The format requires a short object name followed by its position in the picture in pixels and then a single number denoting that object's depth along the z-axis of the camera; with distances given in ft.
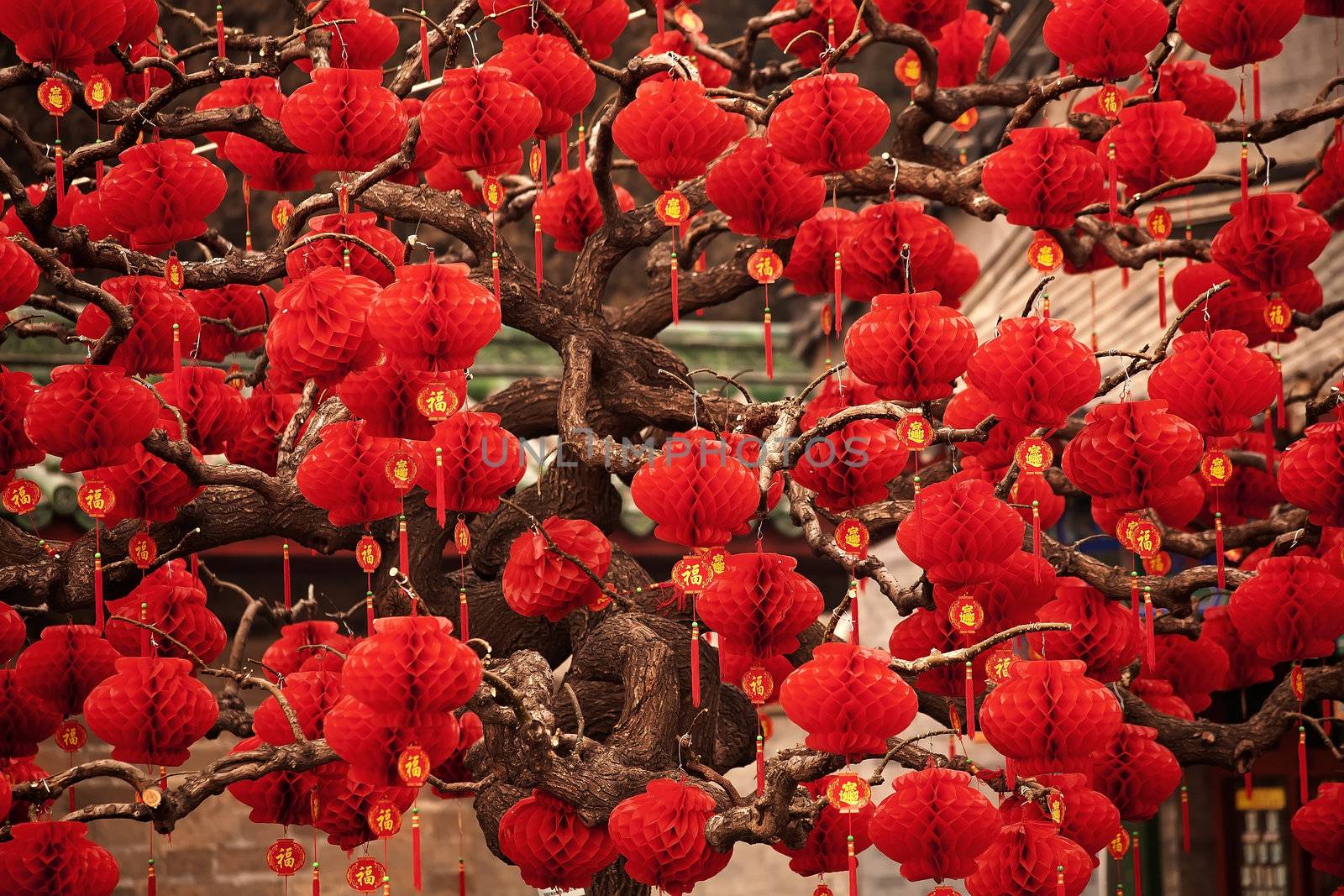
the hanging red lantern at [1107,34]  29.84
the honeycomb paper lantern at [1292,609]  31.09
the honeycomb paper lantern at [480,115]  28.45
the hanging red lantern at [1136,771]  32.17
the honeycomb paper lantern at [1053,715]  27.30
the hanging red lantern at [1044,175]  30.48
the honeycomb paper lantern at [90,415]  27.99
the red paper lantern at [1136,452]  28.63
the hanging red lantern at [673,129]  29.81
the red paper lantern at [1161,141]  32.48
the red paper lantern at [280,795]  31.96
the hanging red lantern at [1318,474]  30.27
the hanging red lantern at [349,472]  28.30
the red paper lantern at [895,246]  31.76
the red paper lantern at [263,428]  34.91
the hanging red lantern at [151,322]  29.50
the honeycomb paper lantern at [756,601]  28.30
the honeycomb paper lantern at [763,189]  30.58
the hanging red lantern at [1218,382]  30.32
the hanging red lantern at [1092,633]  31.60
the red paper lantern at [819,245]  33.32
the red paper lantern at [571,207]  35.01
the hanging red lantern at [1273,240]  32.17
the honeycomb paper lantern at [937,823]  26.86
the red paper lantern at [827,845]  29.96
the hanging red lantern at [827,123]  29.55
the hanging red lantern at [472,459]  28.89
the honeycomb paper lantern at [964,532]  27.61
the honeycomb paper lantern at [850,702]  26.17
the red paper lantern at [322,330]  26.86
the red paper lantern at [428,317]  26.40
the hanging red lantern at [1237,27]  30.73
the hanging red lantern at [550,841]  28.76
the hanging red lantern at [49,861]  29.14
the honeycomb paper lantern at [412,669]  25.57
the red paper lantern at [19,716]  31.55
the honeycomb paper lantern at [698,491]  27.32
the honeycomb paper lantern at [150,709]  29.25
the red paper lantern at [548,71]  29.86
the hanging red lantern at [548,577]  30.25
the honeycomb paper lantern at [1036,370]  27.45
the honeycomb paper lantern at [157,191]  29.58
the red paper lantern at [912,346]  27.68
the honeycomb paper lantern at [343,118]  29.09
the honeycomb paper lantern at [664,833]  27.37
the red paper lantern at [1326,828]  32.63
